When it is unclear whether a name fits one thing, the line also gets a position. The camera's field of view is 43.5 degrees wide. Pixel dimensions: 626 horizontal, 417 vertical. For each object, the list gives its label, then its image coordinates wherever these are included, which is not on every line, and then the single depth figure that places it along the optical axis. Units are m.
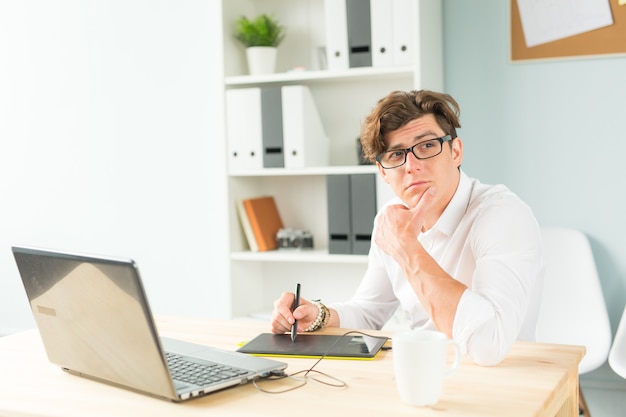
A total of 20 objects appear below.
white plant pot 3.18
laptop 1.22
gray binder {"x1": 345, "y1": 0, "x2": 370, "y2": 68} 2.91
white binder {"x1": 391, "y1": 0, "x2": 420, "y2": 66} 2.84
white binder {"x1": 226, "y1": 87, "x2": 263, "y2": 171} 3.11
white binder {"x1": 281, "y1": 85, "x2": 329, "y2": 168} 3.04
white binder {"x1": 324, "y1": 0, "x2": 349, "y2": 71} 2.94
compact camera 3.26
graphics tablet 1.54
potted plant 3.17
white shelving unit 3.09
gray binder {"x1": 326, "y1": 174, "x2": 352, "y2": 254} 3.01
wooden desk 1.22
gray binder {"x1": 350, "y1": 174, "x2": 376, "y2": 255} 2.96
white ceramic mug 1.20
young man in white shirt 1.57
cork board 2.82
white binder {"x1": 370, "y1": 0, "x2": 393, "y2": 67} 2.87
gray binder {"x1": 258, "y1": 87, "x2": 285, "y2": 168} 3.07
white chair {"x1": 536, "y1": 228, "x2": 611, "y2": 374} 2.79
